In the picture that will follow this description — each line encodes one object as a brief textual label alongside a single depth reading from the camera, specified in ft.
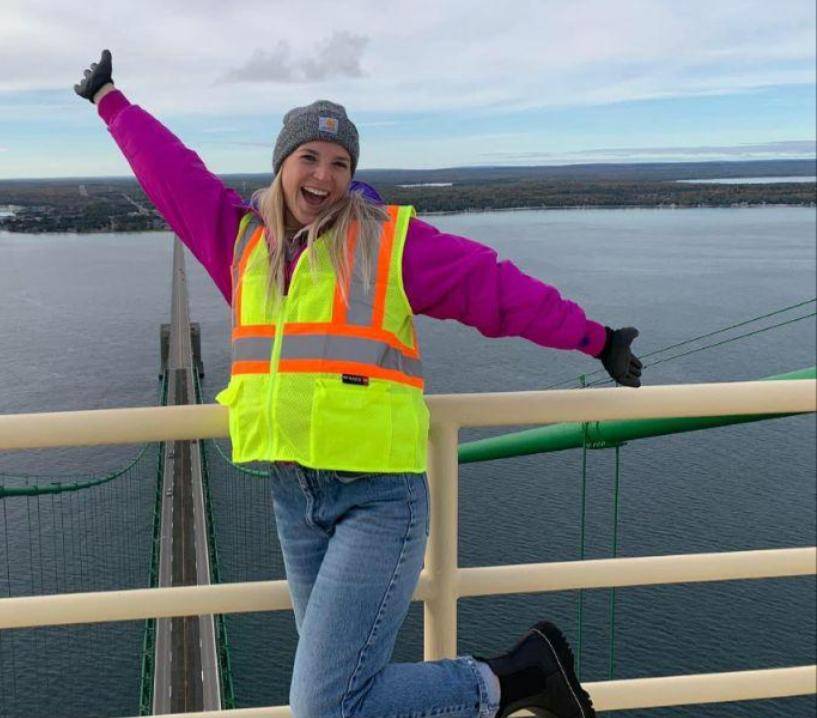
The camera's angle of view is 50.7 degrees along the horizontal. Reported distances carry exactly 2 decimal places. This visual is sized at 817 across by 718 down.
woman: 3.60
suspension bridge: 4.12
